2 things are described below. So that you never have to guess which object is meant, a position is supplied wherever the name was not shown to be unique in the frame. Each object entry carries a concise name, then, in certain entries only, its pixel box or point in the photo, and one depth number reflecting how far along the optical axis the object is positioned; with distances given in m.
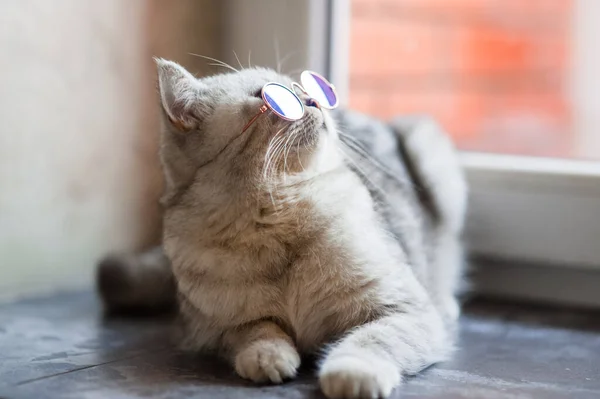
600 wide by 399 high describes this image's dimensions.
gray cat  1.03
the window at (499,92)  1.22
